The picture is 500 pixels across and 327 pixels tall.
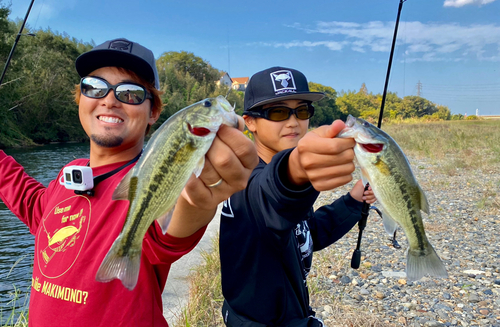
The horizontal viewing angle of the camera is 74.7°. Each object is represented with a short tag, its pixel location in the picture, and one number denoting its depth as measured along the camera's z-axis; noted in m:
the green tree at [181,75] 23.94
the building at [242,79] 91.00
